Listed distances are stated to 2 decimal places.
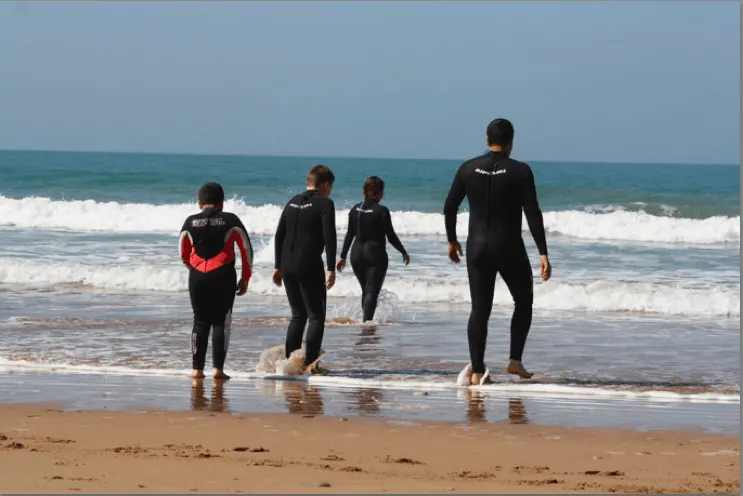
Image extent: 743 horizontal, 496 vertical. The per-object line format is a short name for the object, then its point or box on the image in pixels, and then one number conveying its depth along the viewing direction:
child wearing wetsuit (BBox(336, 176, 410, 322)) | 25.11
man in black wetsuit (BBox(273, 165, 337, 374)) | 18.73
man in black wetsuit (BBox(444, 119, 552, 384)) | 17.30
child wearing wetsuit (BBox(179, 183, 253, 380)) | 18.30
